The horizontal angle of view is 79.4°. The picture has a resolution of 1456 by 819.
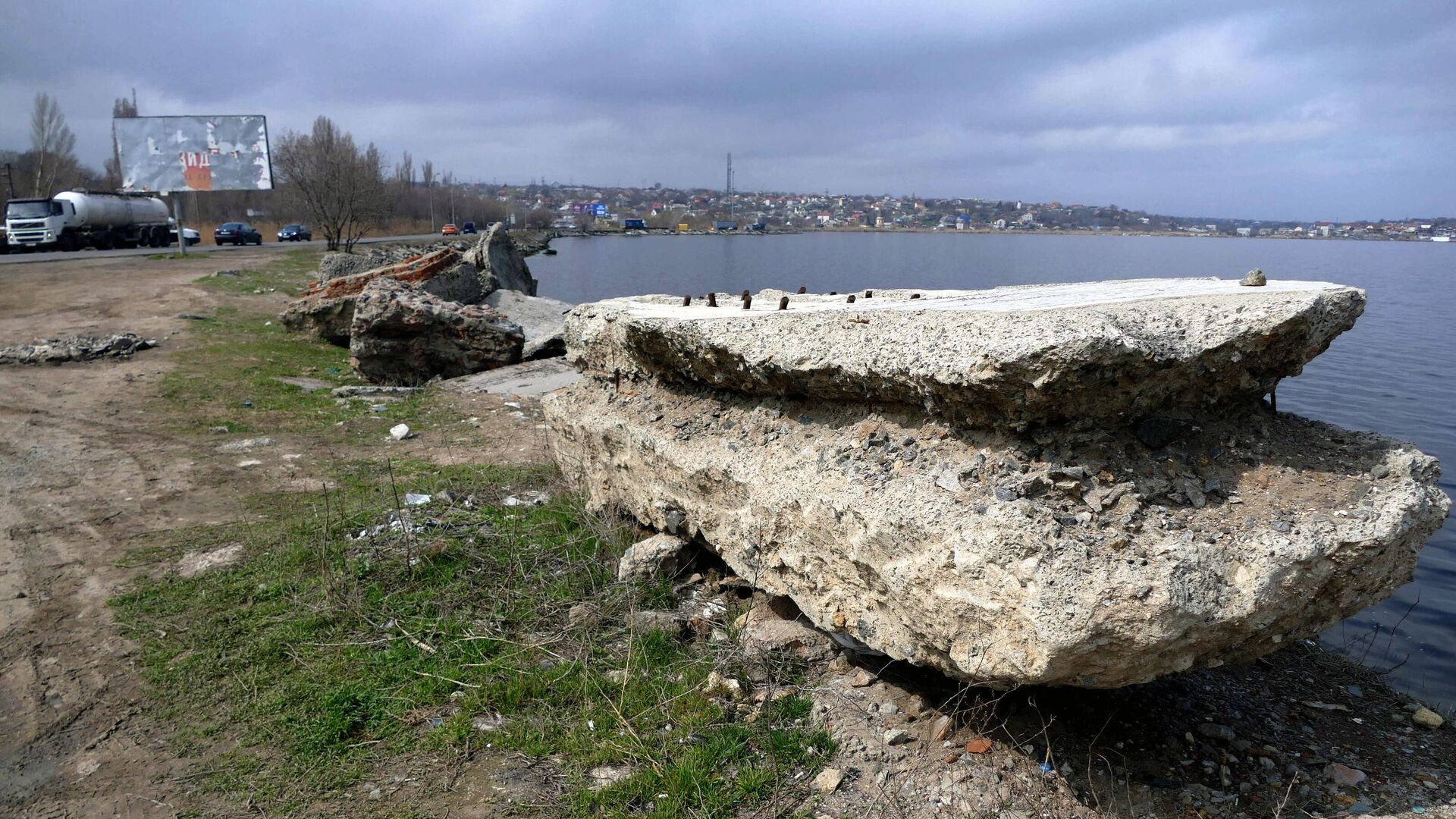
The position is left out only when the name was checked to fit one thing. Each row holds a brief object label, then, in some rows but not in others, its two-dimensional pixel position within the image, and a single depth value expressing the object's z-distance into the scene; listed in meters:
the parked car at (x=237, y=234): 41.19
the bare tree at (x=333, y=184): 35.75
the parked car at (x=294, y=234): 48.25
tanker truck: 31.42
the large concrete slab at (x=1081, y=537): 3.01
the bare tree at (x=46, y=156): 52.50
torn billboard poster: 29.89
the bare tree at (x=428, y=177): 80.07
